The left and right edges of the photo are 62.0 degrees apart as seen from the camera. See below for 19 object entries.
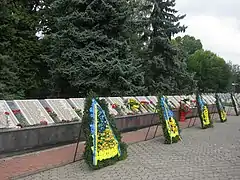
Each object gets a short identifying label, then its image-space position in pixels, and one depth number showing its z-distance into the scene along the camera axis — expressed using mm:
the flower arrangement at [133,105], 7833
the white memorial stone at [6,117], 4701
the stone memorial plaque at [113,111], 7026
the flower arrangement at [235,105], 13691
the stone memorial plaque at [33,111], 5157
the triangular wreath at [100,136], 3757
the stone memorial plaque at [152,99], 9053
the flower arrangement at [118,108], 7251
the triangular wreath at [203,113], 8072
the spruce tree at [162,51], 14612
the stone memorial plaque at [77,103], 6372
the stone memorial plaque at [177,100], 10296
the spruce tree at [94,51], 10194
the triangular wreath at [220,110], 10122
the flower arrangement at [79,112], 6097
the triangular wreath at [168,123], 5712
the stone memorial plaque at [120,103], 7481
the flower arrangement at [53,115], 5527
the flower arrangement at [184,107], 10009
